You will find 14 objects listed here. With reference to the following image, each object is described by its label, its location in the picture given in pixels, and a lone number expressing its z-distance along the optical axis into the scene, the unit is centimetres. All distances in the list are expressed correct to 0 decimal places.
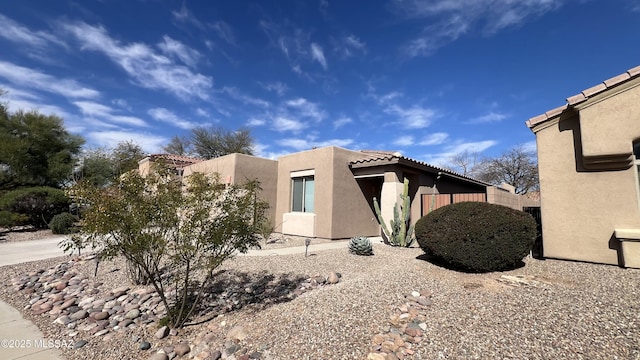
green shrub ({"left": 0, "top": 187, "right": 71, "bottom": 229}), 1324
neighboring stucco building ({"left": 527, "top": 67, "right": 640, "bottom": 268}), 586
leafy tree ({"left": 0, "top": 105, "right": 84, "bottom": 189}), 1514
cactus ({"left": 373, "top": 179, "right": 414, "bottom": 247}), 974
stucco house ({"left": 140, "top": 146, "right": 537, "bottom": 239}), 1114
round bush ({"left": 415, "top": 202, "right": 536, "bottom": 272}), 568
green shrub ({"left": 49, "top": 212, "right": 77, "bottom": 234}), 1303
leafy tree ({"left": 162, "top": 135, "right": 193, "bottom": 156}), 3180
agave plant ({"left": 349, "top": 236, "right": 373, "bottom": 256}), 815
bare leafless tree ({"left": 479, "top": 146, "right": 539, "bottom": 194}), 2966
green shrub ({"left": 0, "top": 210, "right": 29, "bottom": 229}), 1252
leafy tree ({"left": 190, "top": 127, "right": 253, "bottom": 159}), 3075
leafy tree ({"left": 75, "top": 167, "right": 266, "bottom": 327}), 368
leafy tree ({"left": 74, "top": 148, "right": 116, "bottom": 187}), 1806
